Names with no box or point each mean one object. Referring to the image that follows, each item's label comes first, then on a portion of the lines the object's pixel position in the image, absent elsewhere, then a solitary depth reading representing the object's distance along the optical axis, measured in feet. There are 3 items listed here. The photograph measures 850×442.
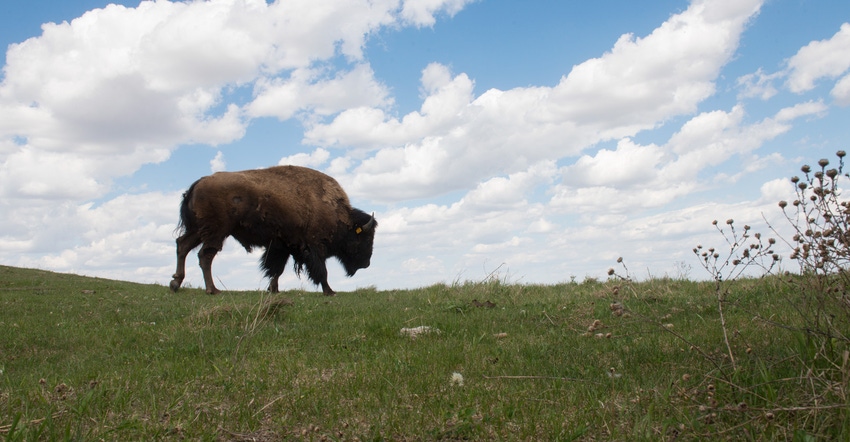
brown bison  44.27
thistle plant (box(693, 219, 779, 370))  11.56
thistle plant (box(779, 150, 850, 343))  10.65
